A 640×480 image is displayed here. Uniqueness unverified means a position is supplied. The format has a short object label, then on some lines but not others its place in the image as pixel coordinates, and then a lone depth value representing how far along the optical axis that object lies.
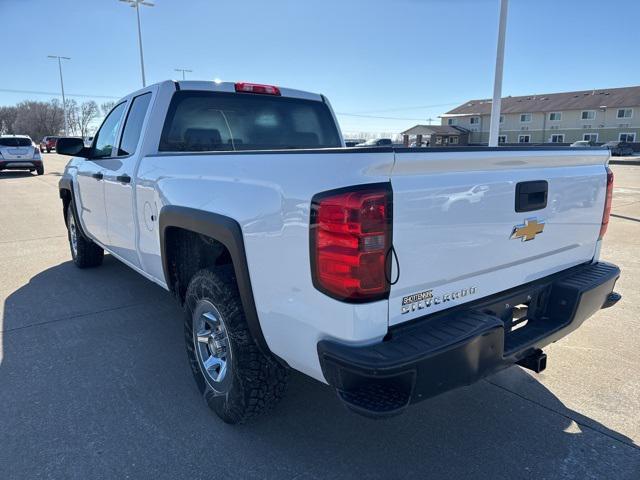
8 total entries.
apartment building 55.09
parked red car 45.40
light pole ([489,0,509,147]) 10.32
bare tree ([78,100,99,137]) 101.12
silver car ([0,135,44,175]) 19.34
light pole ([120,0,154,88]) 24.05
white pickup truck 1.84
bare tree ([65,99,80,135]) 90.99
